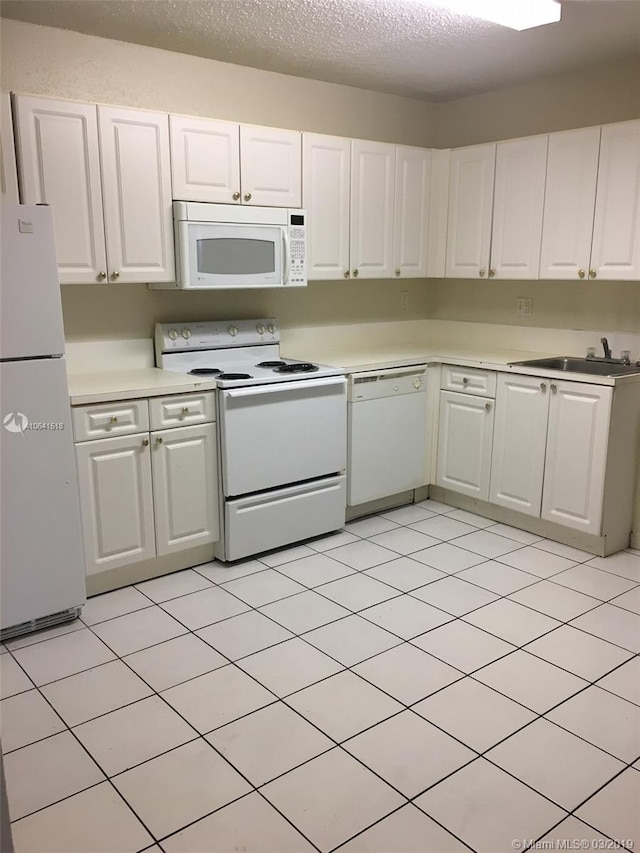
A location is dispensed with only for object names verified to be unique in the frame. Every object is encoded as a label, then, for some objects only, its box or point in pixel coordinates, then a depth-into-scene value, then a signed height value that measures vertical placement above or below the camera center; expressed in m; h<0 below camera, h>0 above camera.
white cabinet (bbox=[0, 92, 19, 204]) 2.70 +0.48
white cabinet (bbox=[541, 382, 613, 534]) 3.30 -0.81
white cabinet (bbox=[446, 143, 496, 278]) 3.90 +0.42
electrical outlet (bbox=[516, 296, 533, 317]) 4.13 -0.13
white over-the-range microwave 3.21 +0.18
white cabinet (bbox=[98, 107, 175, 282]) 2.99 +0.39
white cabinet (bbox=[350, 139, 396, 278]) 3.81 +0.42
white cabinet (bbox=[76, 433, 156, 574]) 2.90 -0.91
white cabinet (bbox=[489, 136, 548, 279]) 3.64 +0.41
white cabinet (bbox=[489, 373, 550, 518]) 3.55 -0.81
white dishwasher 3.74 -0.81
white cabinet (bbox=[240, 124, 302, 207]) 3.37 +0.57
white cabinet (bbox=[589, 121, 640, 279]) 3.25 +0.38
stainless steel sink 3.60 -0.42
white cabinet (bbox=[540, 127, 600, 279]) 3.42 +0.41
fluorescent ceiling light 2.55 +1.01
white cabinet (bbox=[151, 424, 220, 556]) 3.10 -0.91
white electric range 3.26 -0.72
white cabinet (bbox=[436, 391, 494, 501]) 3.85 -0.89
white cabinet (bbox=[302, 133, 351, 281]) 3.62 +0.43
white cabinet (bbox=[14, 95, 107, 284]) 2.78 +0.44
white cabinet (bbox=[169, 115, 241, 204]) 3.16 +0.57
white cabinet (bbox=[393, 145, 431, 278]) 3.99 +0.42
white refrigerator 2.42 -0.59
